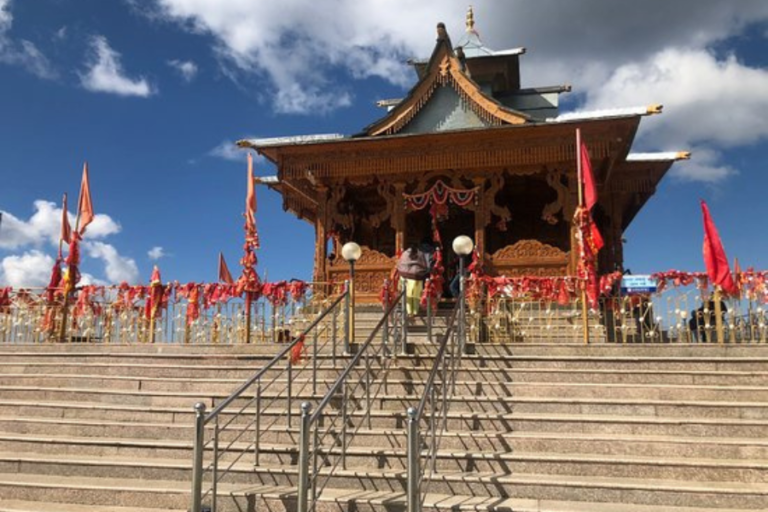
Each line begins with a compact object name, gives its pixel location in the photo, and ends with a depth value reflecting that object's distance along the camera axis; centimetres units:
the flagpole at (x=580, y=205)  1041
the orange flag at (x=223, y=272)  1945
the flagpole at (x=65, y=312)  1272
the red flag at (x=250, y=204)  1220
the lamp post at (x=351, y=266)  1006
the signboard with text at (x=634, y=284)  1378
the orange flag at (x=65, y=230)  1419
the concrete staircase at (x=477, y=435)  608
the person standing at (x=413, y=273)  1114
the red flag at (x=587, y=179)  1066
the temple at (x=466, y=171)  1412
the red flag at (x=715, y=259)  1002
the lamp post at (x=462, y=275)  909
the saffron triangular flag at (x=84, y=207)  1384
